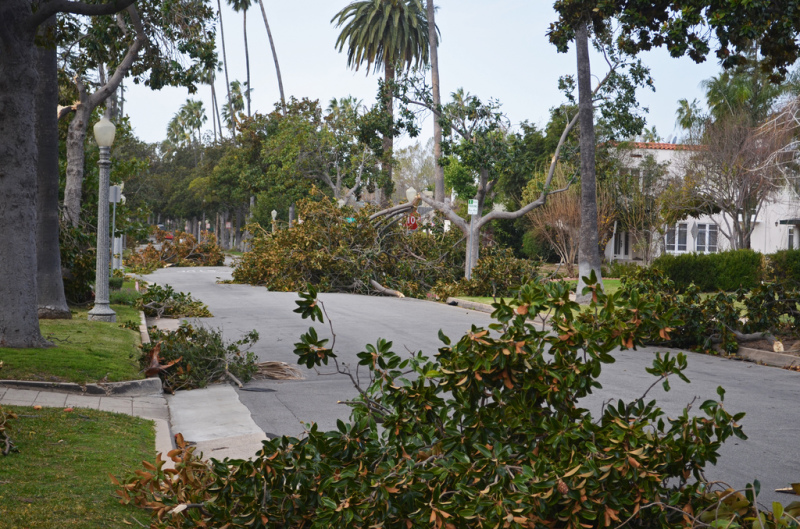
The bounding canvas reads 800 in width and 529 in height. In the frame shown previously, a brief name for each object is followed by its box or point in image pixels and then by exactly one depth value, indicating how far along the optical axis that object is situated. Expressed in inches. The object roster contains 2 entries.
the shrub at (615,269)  1519.7
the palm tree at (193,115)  4399.6
